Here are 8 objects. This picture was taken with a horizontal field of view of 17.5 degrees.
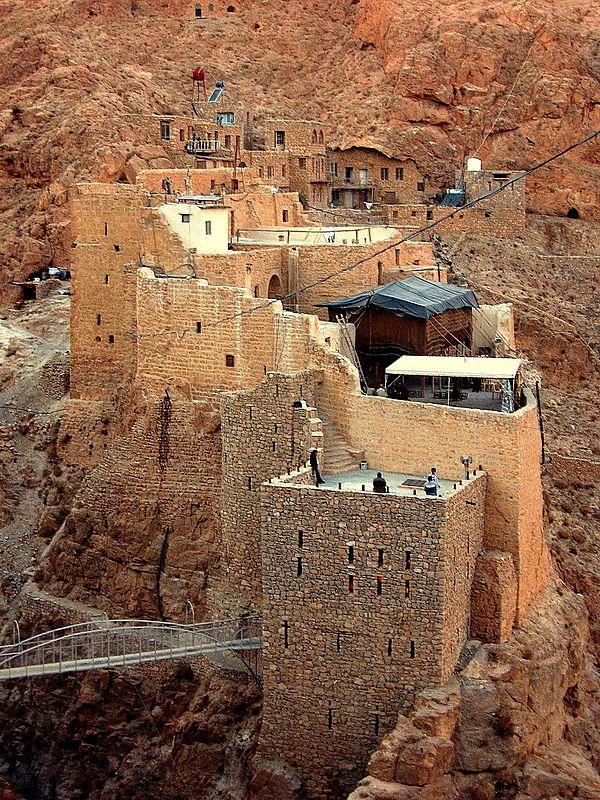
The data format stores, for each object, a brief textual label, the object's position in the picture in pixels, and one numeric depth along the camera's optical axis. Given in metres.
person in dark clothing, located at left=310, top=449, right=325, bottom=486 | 43.26
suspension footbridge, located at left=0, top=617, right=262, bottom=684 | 45.34
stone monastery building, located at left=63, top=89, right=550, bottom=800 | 41.28
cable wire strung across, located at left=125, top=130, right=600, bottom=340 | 47.81
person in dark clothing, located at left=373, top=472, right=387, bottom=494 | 41.72
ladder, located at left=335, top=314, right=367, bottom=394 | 48.62
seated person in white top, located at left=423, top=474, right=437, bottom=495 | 41.53
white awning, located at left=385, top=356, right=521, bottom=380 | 46.00
